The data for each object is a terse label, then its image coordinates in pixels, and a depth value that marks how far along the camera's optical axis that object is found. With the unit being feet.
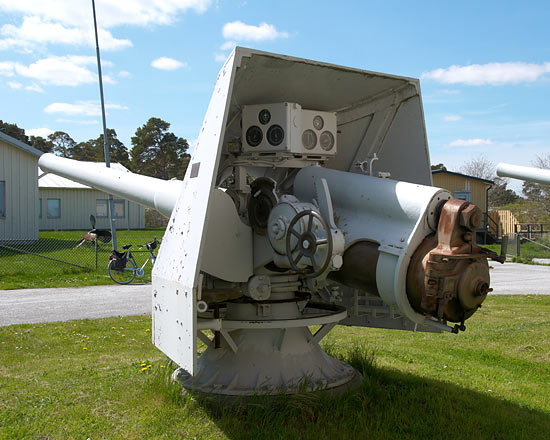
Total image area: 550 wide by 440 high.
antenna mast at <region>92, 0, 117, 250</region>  43.39
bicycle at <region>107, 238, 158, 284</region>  44.96
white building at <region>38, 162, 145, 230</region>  104.78
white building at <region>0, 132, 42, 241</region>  64.69
